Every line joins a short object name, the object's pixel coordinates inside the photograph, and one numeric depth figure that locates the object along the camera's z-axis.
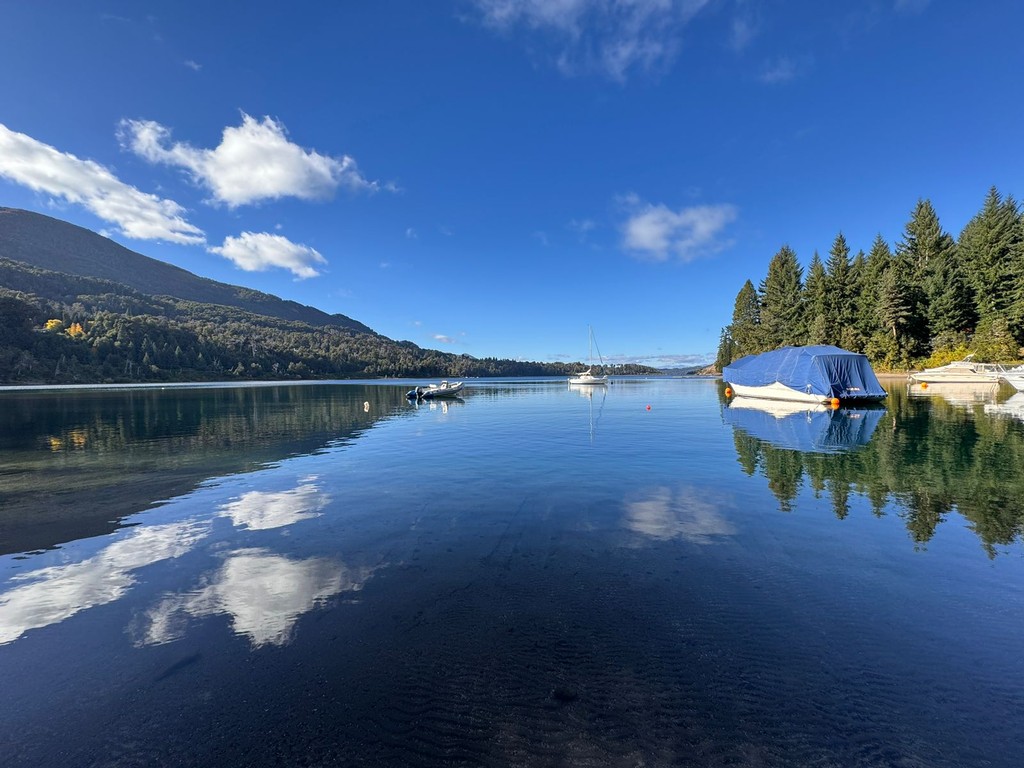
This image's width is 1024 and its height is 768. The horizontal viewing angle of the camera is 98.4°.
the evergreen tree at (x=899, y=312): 71.75
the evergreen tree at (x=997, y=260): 61.31
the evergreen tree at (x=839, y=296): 83.94
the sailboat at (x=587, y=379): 111.88
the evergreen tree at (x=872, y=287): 78.31
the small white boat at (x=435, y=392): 65.75
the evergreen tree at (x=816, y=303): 82.25
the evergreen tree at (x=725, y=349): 136.05
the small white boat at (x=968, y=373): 58.40
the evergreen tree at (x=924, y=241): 75.94
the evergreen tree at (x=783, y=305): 95.25
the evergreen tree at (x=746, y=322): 111.75
